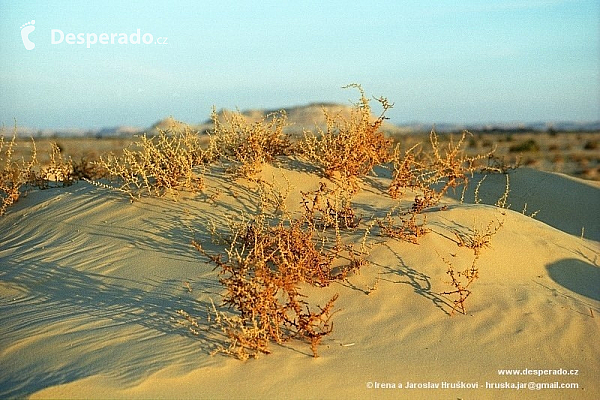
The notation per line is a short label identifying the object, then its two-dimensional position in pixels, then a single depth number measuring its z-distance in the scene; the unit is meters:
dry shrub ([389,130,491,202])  7.84
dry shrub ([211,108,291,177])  7.83
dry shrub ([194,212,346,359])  4.67
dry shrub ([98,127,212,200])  7.53
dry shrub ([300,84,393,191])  7.80
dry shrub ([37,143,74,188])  9.20
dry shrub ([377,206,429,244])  6.33
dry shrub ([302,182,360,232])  6.43
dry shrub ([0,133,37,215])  8.39
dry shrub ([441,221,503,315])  5.58
